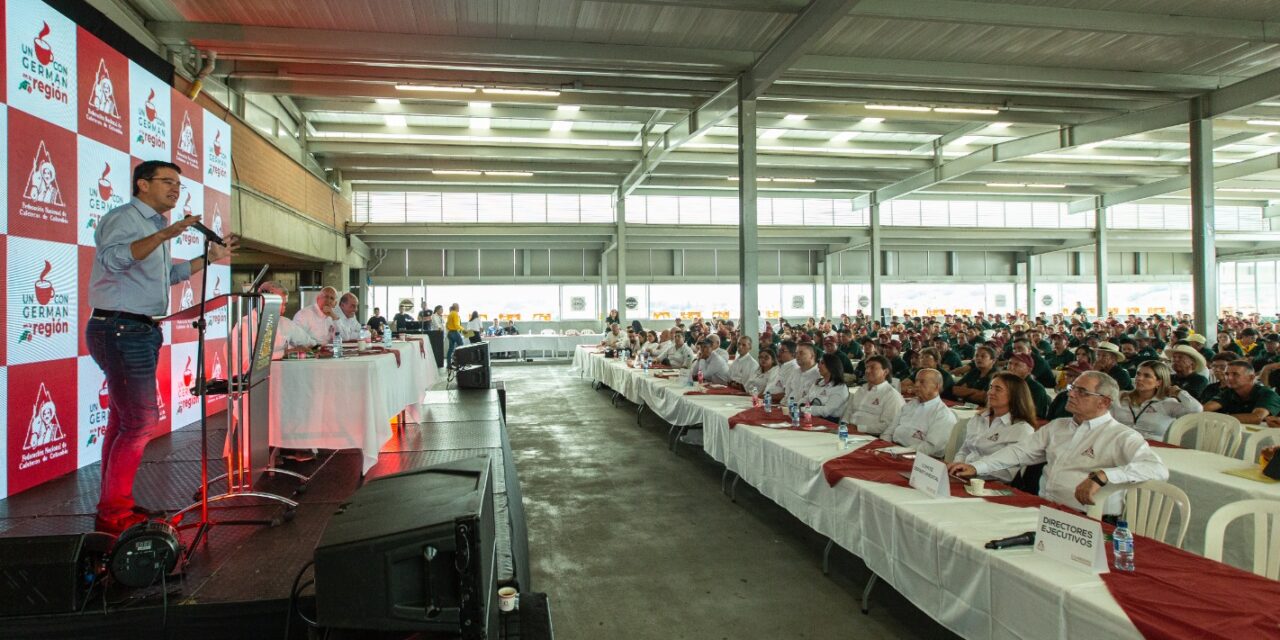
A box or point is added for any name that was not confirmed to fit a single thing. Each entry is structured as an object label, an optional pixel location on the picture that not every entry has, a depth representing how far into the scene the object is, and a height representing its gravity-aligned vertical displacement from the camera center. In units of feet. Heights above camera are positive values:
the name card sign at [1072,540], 6.68 -2.44
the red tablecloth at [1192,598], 5.49 -2.67
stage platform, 7.20 -3.09
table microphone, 7.46 -2.63
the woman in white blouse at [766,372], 23.95 -1.95
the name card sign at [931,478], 9.41 -2.40
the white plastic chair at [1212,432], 13.88 -2.65
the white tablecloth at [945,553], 6.37 -3.00
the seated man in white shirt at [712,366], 27.25 -1.92
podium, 9.41 -1.30
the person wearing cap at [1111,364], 19.44 -1.48
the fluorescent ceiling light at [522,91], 30.60 +12.11
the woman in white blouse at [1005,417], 11.80 -1.88
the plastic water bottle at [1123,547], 6.65 -2.41
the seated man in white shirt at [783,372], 22.30 -1.81
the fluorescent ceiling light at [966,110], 34.53 +11.29
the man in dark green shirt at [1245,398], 14.88 -2.05
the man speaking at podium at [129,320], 8.80 +0.13
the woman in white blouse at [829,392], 18.66 -2.14
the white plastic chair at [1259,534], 7.88 -2.76
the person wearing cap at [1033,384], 16.07 -1.74
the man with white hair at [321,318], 16.42 +0.23
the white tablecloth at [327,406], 12.62 -1.57
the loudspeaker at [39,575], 6.96 -2.66
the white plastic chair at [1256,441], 12.75 -2.56
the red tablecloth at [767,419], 15.40 -2.57
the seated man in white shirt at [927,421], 14.01 -2.28
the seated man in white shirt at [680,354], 33.81 -1.72
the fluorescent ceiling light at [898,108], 38.32 +12.59
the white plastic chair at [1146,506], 9.04 -2.77
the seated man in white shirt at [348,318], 18.24 +0.25
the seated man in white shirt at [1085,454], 9.51 -2.24
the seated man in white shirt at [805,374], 20.29 -1.74
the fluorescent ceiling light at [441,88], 30.36 +11.54
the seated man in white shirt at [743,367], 26.48 -1.95
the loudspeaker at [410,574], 5.29 -2.08
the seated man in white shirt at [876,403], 16.48 -2.21
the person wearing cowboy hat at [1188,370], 18.03 -1.59
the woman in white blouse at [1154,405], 15.31 -2.18
